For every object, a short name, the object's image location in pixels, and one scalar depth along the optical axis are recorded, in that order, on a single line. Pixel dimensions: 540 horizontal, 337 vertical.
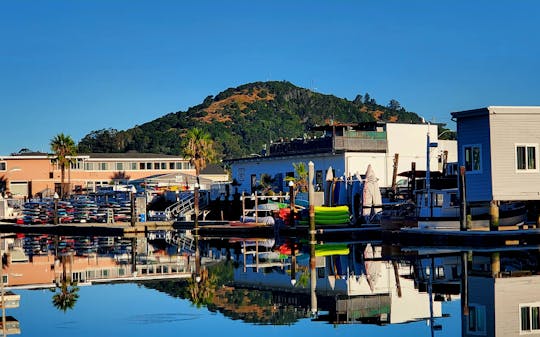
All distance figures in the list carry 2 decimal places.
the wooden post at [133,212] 71.44
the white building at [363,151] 73.44
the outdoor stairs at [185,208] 78.25
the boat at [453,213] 50.12
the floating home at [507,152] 46.94
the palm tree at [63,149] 109.12
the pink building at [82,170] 115.94
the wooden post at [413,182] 58.16
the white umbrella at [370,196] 60.50
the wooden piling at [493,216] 46.28
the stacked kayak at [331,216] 60.34
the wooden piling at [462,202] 46.12
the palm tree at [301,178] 75.75
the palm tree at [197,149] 107.00
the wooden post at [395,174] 62.81
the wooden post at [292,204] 62.00
